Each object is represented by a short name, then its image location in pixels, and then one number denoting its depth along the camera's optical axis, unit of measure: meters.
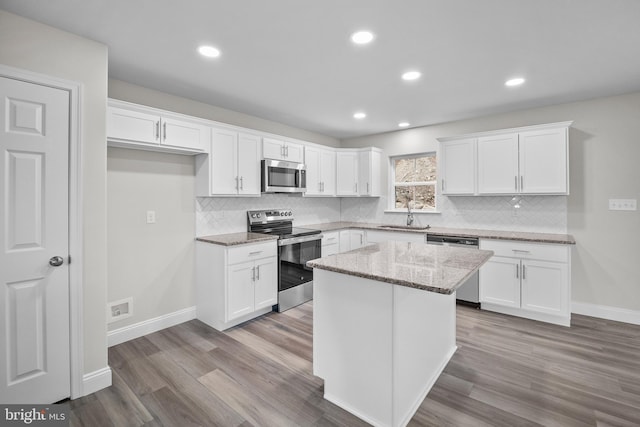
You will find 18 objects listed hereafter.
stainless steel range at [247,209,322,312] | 3.57
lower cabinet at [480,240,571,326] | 3.14
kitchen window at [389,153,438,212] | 4.62
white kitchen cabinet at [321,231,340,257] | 4.25
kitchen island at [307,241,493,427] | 1.66
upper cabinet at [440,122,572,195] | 3.34
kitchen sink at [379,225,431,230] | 4.29
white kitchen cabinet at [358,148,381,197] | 4.86
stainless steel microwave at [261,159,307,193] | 3.69
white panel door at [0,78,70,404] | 1.78
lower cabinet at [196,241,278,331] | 3.01
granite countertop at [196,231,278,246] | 3.03
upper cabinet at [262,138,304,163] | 3.76
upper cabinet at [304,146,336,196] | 4.46
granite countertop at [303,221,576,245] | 3.23
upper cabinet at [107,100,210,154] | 2.52
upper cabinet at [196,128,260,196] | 3.23
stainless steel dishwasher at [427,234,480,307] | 3.61
